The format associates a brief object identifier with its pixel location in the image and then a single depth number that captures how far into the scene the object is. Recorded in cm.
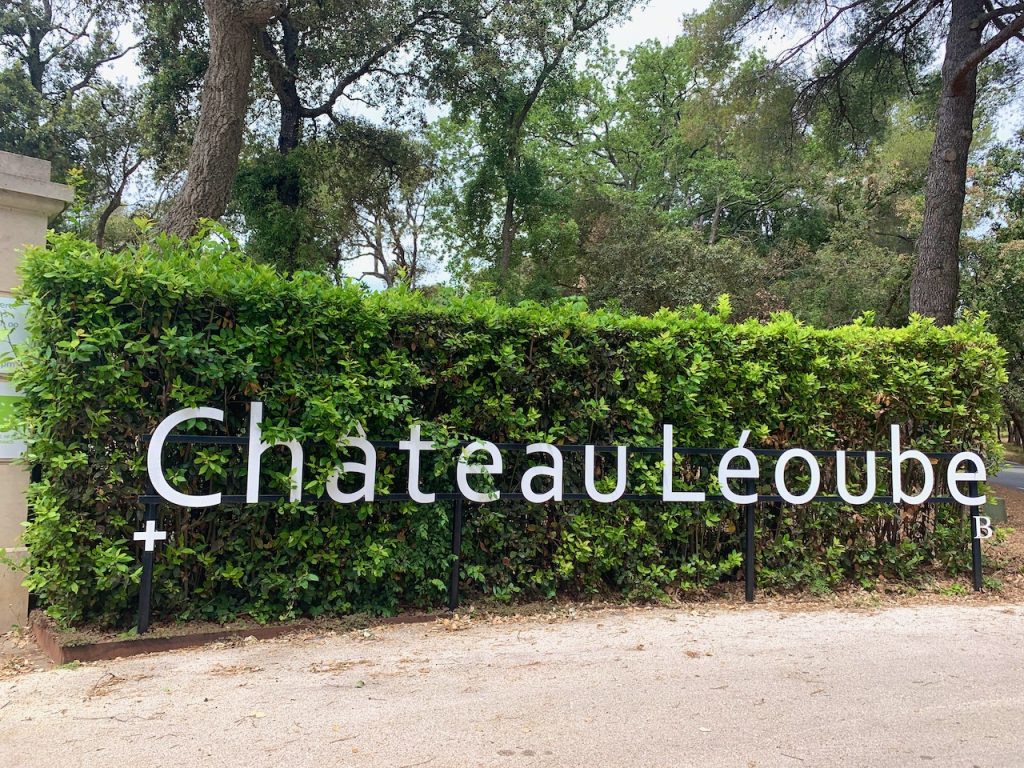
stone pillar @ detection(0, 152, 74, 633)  495
